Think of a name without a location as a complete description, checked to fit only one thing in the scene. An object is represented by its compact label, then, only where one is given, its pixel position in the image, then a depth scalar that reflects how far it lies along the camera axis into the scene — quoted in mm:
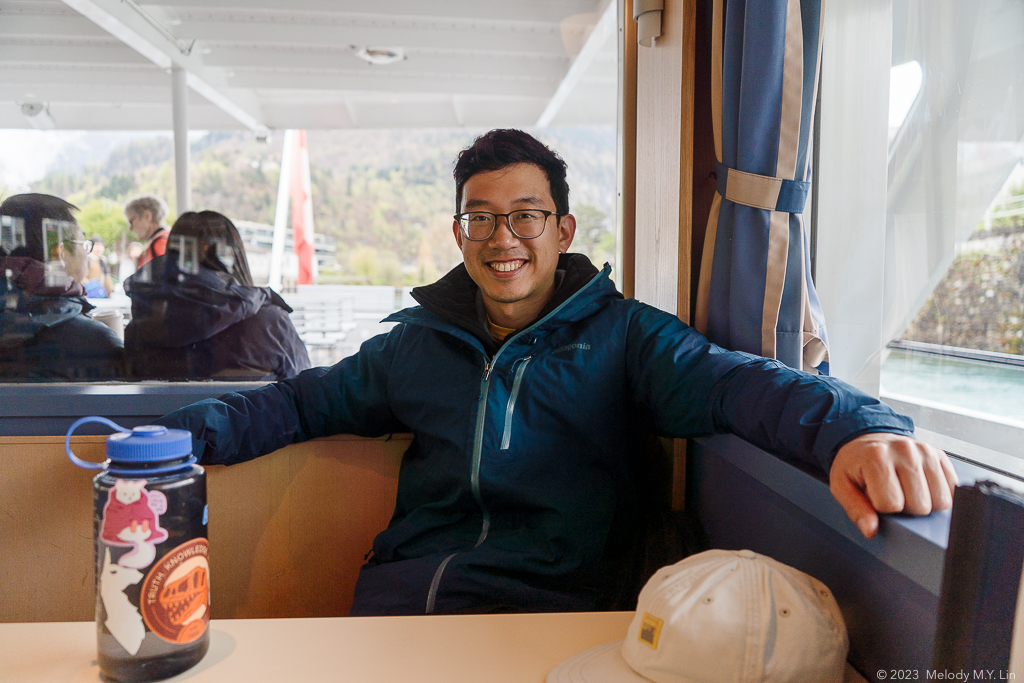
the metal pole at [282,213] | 2557
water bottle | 612
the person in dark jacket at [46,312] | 1749
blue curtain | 1186
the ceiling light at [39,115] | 1988
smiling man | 1166
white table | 633
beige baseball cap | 594
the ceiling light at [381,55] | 2965
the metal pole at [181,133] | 2578
